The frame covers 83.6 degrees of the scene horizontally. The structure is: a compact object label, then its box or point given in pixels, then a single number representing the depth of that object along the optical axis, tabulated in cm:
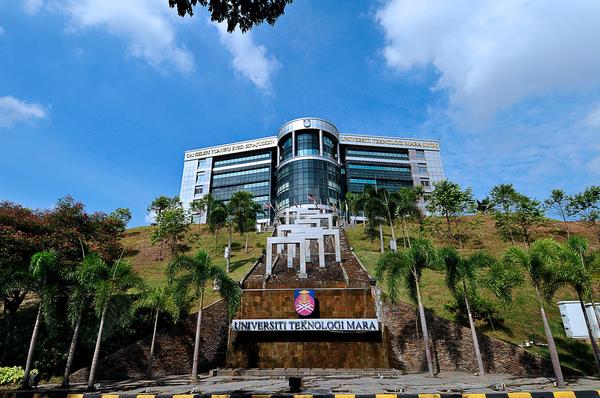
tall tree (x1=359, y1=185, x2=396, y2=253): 4278
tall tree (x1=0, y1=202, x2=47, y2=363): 2019
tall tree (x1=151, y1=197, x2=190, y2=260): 4784
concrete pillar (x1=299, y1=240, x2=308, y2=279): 3259
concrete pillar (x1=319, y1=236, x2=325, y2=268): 3516
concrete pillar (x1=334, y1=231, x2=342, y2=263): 3668
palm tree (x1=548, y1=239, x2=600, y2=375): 1830
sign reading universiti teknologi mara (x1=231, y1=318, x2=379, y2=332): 2502
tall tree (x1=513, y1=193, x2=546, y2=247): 4509
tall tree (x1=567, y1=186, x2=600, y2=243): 4509
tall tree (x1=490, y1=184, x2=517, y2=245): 4694
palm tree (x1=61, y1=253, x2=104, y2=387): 1988
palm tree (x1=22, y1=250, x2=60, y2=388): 1939
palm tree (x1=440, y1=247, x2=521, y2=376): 2009
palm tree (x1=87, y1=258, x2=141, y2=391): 1977
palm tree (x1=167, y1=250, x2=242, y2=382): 2216
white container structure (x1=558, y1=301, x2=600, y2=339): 2381
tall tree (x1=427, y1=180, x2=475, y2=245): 5025
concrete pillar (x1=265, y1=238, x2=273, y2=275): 3328
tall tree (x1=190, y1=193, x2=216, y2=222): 6338
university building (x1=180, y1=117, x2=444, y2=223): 8875
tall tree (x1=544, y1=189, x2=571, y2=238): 4675
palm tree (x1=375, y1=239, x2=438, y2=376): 2244
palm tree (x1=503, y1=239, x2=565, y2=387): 1877
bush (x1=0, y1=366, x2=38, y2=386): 1545
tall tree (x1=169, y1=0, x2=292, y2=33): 888
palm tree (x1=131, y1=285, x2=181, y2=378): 2284
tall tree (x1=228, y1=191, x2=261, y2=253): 4666
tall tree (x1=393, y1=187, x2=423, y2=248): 4141
